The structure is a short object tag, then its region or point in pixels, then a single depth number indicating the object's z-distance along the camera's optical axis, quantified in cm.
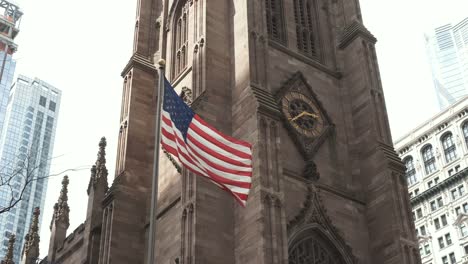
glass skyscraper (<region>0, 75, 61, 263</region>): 10675
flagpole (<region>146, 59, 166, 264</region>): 1889
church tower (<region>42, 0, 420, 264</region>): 2920
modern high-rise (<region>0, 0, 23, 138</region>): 11125
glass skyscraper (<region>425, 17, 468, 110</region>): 13900
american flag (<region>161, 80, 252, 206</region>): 2333
